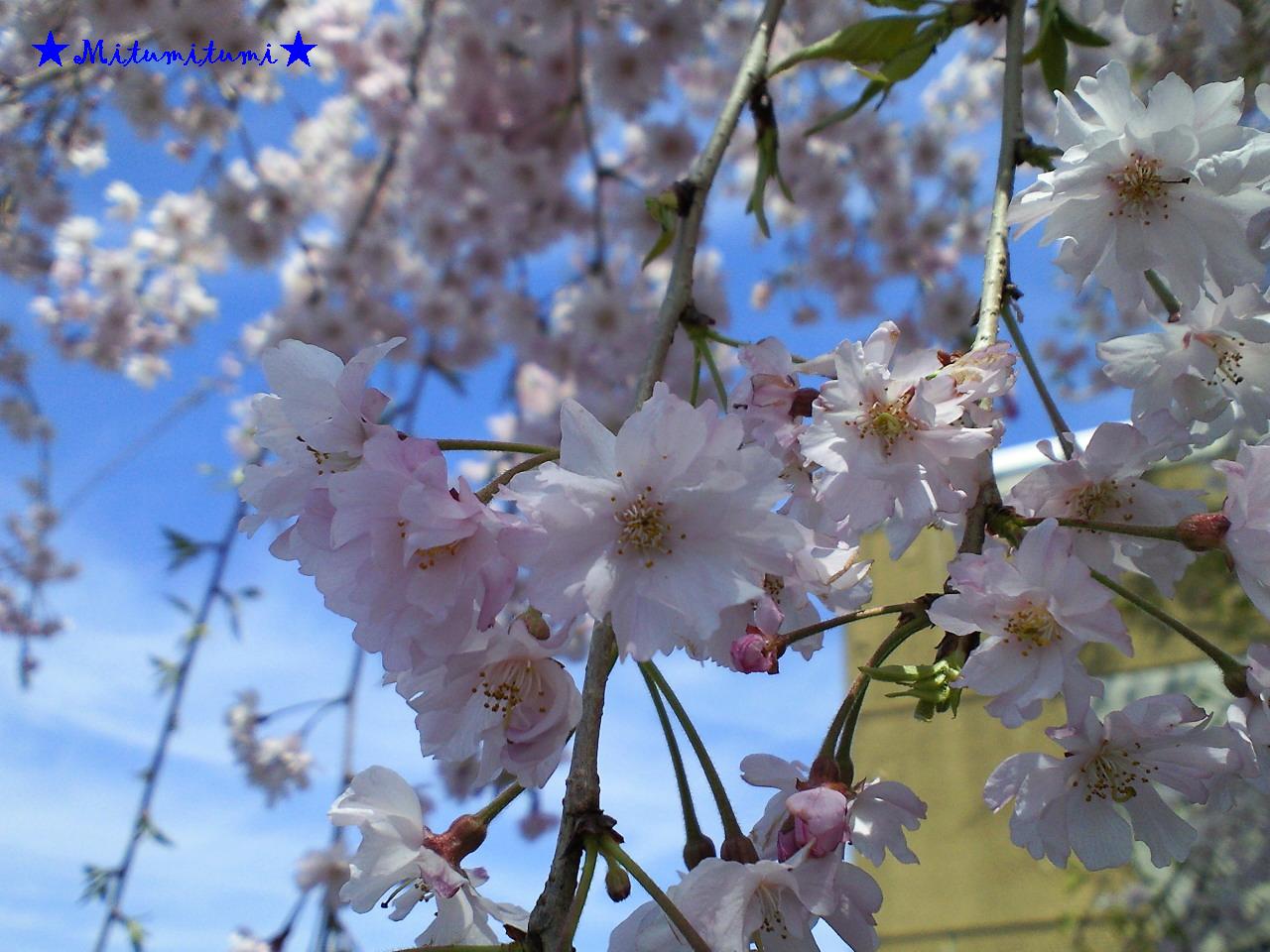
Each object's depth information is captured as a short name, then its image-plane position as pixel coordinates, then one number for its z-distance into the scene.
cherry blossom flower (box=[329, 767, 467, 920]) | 0.18
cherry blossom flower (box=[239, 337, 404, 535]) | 0.18
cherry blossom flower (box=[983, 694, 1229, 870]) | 0.18
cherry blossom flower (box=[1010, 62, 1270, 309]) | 0.20
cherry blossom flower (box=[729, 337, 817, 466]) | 0.19
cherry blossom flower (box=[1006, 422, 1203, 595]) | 0.20
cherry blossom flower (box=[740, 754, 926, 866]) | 0.18
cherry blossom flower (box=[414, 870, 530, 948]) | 0.17
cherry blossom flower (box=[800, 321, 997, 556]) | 0.18
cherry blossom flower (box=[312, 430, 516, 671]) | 0.16
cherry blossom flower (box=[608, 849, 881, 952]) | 0.16
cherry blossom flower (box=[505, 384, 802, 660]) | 0.16
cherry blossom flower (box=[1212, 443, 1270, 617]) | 0.18
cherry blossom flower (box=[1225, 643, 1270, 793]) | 0.18
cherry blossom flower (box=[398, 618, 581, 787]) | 0.17
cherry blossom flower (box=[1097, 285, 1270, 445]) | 0.22
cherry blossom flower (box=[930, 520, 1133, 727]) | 0.17
